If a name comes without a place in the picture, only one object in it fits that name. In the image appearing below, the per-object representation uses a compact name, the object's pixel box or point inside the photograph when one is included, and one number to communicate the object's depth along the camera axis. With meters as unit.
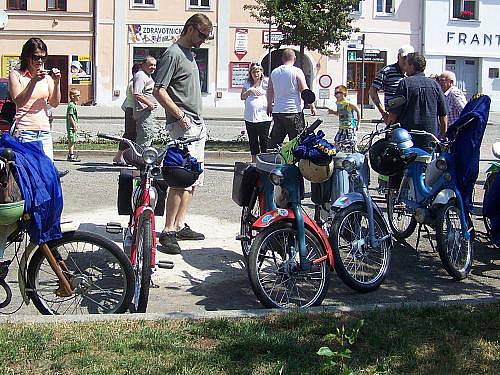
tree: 31.00
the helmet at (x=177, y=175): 6.53
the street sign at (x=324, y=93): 39.41
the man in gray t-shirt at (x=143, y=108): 11.61
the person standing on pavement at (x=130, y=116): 12.26
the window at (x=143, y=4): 41.52
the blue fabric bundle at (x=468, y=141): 7.13
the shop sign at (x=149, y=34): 41.47
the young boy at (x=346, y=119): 12.33
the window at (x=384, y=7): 43.77
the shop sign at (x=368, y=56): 43.06
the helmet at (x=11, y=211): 5.06
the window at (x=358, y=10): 42.89
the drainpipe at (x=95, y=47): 40.97
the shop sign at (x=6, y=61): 40.34
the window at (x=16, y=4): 40.88
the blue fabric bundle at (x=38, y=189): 5.14
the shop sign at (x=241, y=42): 42.09
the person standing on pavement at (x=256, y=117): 12.76
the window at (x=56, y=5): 41.16
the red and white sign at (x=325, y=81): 42.44
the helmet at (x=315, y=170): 6.08
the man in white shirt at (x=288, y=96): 11.74
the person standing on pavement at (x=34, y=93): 7.25
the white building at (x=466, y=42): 43.66
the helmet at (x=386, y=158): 7.49
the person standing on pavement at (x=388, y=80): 9.70
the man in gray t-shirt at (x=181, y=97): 7.53
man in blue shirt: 8.41
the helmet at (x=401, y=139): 7.50
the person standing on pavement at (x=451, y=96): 10.57
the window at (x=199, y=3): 42.09
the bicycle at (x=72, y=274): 5.38
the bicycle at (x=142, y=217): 5.59
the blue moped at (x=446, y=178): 6.96
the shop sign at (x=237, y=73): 42.03
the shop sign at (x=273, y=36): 40.42
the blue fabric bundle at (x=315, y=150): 6.00
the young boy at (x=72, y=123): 15.45
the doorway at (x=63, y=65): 40.84
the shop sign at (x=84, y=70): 40.72
